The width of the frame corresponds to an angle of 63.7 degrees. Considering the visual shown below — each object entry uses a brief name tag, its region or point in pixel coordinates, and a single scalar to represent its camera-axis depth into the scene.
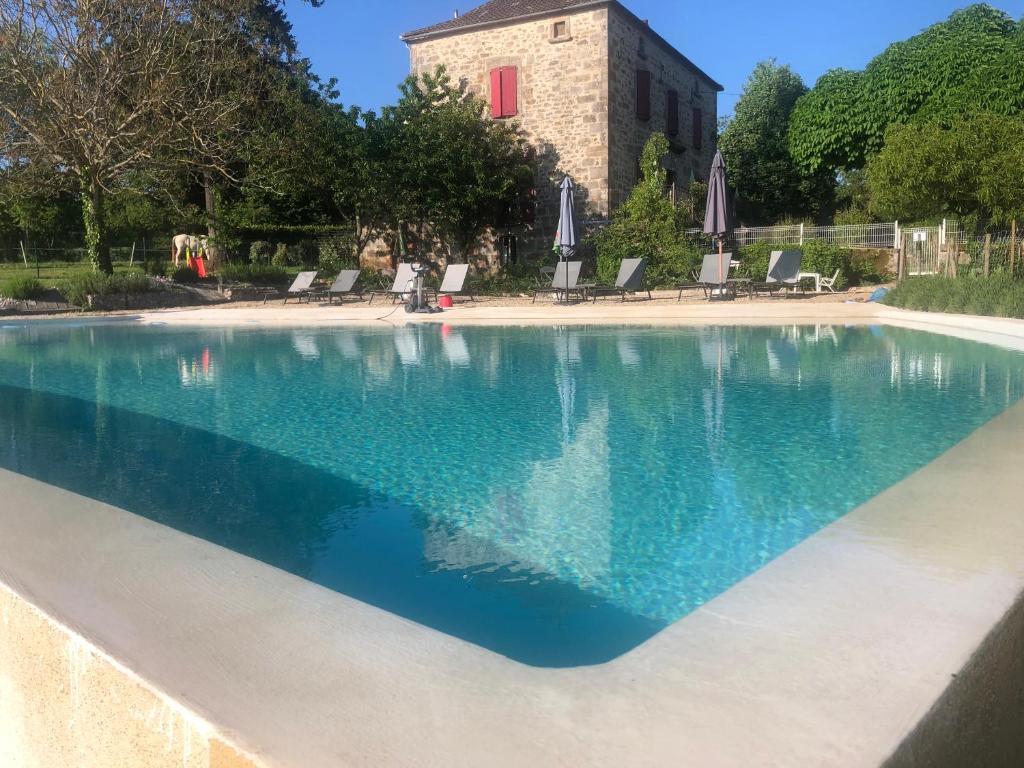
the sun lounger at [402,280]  16.00
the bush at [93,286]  17.02
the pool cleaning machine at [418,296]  14.45
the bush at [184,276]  20.77
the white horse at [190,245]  22.78
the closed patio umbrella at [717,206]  16.39
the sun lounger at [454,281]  16.20
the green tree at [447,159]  19.78
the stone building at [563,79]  20.53
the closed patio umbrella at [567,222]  16.67
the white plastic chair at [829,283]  16.84
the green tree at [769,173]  29.70
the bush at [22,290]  16.66
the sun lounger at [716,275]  15.41
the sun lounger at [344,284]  17.53
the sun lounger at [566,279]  15.78
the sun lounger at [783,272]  15.47
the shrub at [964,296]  10.41
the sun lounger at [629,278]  15.68
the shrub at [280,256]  27.59
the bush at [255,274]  20.14
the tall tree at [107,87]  16.44
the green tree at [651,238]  18.94
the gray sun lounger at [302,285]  17.98
